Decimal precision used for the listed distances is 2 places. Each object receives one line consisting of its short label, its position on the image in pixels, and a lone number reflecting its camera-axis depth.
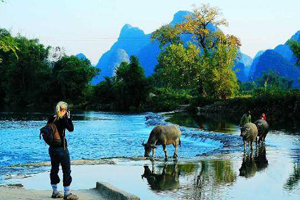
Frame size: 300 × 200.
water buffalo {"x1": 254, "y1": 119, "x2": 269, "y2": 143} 24.17
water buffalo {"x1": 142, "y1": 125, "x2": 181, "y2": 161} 18.69
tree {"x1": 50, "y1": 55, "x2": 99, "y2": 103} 94.12
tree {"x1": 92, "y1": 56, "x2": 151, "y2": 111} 80.69
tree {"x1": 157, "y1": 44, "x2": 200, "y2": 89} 68.31
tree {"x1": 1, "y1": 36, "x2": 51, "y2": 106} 99.19
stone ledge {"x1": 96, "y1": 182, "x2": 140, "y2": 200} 9.91
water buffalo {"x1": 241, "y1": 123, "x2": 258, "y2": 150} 21.42
